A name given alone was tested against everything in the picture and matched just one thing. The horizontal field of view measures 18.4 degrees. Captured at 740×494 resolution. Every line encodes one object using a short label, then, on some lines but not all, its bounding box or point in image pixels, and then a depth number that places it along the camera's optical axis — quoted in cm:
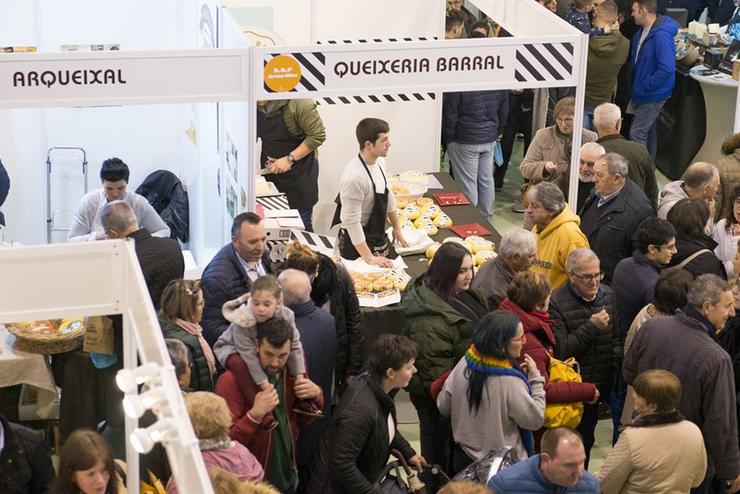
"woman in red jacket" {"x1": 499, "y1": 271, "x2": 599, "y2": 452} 961
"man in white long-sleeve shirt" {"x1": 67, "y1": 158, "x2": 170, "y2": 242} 1246
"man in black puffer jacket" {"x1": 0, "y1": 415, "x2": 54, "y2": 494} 811
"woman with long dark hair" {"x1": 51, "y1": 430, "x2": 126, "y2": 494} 742
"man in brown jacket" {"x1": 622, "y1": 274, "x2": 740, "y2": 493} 954
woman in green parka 991
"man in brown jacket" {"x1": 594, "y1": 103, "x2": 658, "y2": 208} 1360
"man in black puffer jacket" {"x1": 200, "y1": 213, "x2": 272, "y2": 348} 1029
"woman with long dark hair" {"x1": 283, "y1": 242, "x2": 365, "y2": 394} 1021
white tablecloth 1068
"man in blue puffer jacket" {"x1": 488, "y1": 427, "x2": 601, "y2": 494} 791
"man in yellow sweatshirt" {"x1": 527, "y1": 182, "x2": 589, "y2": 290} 1151
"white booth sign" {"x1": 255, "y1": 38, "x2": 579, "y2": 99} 1139
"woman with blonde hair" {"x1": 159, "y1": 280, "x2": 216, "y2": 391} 930
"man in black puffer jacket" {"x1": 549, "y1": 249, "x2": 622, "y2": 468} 1034
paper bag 994
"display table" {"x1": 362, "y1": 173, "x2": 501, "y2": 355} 1198
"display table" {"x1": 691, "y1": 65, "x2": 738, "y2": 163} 1836
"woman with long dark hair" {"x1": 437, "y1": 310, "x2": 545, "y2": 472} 889
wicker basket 1044
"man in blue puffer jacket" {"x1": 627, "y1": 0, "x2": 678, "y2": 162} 1751
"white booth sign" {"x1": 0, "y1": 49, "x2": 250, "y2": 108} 1076
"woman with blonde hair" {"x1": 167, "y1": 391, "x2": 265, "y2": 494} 780
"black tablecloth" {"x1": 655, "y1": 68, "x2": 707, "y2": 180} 1912
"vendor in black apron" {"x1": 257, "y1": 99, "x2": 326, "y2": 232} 1452
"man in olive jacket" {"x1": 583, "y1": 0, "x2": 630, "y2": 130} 1747
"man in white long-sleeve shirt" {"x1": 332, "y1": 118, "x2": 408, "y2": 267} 1247
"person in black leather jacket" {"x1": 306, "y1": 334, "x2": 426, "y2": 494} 853
